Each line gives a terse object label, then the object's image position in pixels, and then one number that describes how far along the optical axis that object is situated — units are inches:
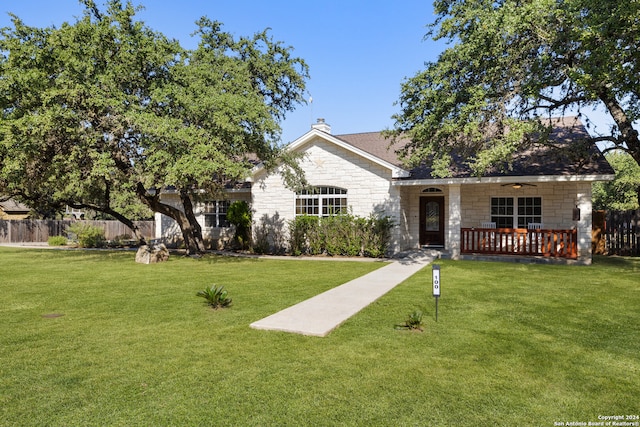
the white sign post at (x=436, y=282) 245.0
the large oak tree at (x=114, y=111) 463.8
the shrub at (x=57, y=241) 972.6
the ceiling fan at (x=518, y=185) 626.5
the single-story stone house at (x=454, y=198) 566.3
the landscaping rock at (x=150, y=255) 588.4
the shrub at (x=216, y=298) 291.0
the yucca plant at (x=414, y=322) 235.5
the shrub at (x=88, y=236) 907.4
